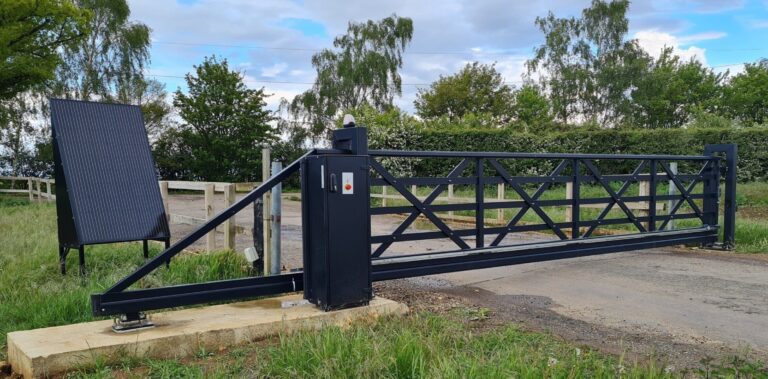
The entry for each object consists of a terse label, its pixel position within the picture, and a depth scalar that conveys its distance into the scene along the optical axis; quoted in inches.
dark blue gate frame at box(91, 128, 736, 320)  157.9
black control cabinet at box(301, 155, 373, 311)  166.6
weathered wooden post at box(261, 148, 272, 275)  223.8
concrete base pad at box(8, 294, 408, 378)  130.0
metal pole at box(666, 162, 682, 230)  354.3
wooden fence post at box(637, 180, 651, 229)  406.8
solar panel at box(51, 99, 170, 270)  217.5
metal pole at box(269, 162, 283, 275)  210.1
